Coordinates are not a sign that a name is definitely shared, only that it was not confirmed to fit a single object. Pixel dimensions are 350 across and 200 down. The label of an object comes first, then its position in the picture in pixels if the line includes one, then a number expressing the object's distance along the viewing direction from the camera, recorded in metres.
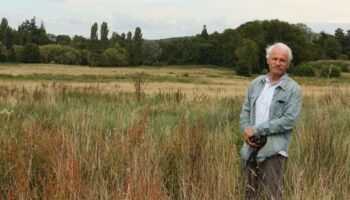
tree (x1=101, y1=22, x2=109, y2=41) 110.93
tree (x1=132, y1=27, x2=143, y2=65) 102.69
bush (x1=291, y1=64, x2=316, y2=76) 65.06
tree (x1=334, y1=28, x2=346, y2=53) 100.38
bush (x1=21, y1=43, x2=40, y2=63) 96.56
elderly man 4.37
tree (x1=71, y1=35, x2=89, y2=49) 112.25
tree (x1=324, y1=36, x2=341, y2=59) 88.68
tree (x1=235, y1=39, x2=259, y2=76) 77.25
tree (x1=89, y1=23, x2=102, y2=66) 102.38
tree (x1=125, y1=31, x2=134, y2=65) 101.56
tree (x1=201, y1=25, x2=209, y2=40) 119.38
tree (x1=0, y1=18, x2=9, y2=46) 109.69
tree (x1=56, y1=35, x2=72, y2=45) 117.71
